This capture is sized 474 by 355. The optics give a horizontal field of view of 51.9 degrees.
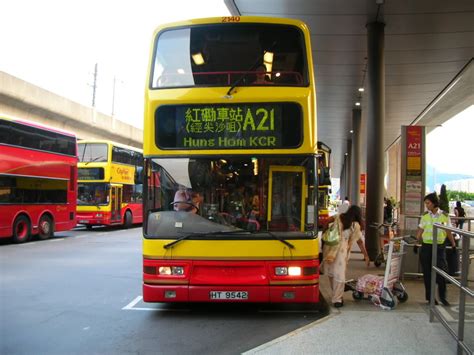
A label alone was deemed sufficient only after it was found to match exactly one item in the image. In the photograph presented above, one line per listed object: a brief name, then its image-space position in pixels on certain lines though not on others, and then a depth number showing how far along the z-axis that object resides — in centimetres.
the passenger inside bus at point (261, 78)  680
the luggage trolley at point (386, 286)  693
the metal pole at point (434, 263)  600
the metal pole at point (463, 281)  466
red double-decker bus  1608
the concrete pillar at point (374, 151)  1380
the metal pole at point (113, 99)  5350
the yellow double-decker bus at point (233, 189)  651
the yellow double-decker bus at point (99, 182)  2284
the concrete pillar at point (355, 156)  2617
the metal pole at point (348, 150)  3819
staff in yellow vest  702
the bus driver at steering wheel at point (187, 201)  671
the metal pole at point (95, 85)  4916
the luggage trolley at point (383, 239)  1128
